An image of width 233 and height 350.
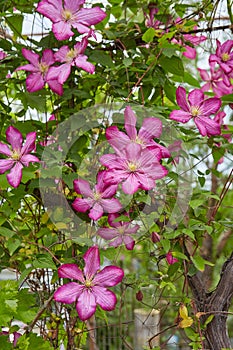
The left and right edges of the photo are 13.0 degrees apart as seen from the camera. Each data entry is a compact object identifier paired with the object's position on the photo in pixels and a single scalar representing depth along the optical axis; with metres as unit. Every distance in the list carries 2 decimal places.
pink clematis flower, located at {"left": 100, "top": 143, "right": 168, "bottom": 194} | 1.88
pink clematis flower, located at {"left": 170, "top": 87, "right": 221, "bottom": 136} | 2.04
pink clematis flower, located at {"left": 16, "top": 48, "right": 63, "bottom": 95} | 2.10
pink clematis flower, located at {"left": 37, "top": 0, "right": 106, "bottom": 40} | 2.00
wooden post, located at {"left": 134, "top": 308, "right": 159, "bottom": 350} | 3.40
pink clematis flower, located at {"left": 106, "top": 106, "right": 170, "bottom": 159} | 1.93
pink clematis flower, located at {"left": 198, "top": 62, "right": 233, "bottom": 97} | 2.49
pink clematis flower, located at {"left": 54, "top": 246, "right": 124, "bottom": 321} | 1.96
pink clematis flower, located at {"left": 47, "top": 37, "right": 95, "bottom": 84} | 2.02
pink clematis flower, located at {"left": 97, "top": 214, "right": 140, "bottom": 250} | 2.09
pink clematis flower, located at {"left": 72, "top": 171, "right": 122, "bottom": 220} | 2.00
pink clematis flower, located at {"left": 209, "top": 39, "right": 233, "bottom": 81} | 2.21
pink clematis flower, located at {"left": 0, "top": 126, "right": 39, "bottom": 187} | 1.99
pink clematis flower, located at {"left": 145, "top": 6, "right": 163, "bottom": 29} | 2.36
